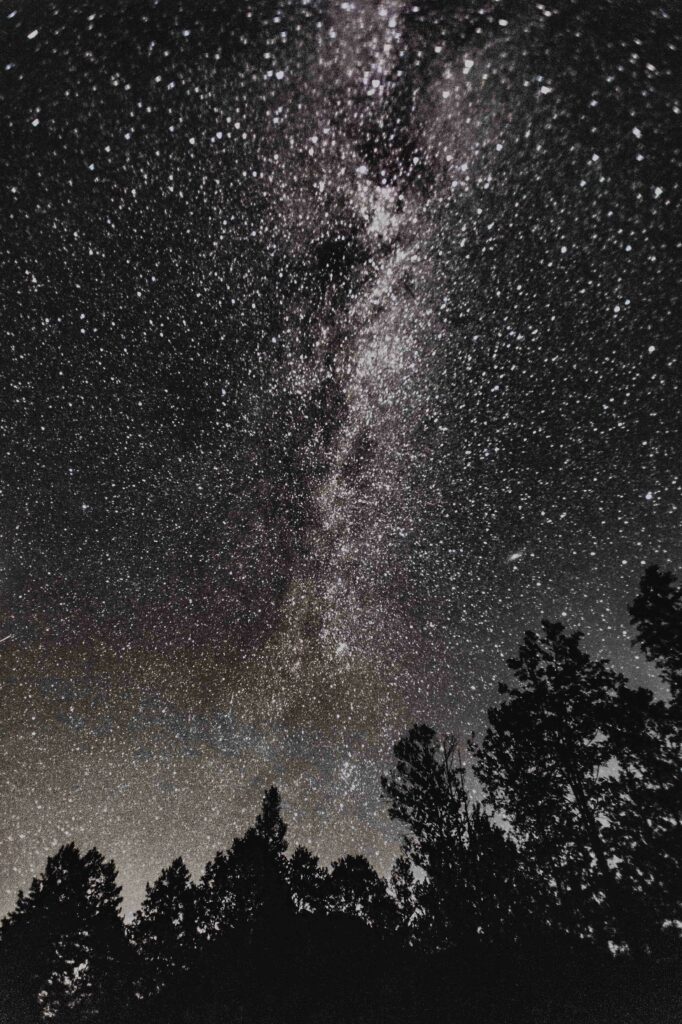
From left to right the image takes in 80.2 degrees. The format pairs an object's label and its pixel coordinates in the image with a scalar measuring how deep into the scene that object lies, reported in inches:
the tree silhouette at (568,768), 452.8
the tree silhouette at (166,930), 944.3
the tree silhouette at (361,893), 882.8
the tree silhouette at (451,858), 534.0
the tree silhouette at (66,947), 834.8
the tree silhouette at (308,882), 1033.5
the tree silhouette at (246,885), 959.0
